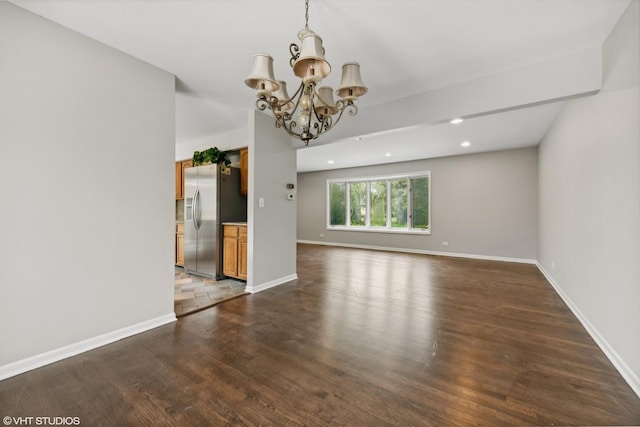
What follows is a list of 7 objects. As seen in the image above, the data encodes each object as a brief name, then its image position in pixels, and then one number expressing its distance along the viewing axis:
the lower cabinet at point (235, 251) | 4.14
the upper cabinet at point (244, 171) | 4.59
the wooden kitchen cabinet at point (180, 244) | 5.06
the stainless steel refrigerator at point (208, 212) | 4.38
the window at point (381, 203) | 7.30
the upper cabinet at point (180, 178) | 5.41
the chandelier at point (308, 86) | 1.61
